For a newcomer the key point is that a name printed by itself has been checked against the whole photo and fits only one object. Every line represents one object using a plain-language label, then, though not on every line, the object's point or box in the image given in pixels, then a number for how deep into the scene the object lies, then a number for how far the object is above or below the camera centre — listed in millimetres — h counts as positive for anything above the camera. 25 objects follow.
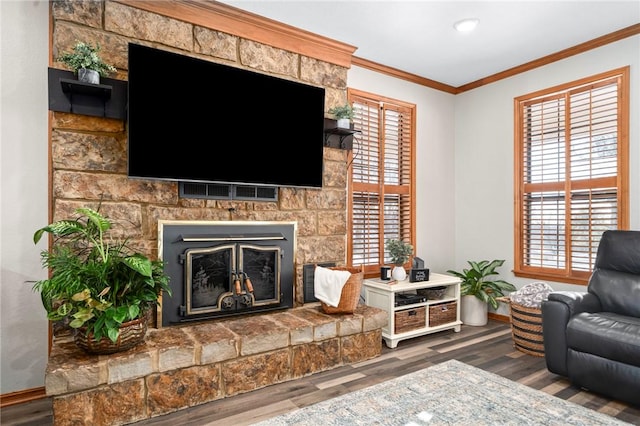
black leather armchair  2307 -735
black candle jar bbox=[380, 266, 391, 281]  3689 -591
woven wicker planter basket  2100 -713
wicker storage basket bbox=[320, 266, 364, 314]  2982 -663
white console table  3387 -869
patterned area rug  2102 -1141
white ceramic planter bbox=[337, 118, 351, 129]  3393 +773
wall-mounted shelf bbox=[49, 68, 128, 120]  2340 +729
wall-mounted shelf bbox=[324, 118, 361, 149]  3422 +693
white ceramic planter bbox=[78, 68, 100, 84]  2322 +815
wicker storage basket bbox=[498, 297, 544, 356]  3158 -990
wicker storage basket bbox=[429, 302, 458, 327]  3658 -982
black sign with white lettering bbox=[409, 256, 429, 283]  3658 -595
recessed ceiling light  3096 +1514
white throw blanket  2975 -570
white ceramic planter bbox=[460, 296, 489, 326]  4070 -1054
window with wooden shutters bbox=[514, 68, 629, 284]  3406 +359
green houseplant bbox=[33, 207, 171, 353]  2033 -422
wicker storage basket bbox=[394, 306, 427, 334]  3424 -978
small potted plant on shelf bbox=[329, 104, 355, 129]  3398 +852
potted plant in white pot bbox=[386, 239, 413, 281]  3725 -432
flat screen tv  2520 +641
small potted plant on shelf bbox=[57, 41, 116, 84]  2312 +896
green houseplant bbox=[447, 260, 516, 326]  4070 -865
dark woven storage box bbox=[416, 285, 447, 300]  3801 -801
